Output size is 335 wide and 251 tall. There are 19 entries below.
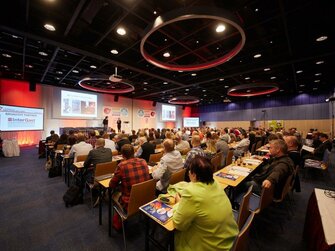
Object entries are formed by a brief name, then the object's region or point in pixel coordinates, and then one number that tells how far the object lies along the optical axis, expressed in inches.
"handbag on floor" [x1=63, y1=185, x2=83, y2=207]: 127.1
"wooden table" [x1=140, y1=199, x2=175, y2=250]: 55.6
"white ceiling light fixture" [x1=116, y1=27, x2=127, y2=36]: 178.3
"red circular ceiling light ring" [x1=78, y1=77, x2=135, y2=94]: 425.7
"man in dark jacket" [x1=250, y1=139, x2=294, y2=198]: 92.3
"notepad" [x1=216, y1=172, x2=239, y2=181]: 103.0
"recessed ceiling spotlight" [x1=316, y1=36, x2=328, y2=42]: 195.9
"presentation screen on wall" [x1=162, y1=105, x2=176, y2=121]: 761.2
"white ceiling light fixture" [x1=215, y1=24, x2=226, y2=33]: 168.7
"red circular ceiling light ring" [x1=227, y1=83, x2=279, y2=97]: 412.9
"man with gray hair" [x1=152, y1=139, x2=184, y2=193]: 98.8
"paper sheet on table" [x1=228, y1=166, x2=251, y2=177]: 112.3
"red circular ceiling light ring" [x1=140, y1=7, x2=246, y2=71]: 120.3
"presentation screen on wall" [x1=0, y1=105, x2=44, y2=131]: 334.6
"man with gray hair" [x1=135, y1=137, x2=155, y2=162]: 161.0
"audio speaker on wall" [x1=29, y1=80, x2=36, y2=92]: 389.2
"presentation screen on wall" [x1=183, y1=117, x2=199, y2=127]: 854.5
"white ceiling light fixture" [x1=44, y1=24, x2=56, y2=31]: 172.4
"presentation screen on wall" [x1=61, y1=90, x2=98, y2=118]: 448.1
